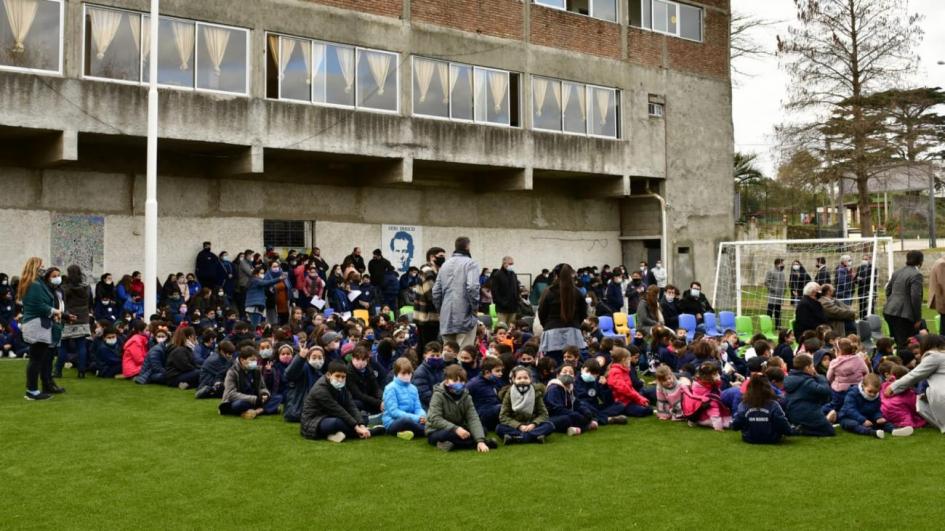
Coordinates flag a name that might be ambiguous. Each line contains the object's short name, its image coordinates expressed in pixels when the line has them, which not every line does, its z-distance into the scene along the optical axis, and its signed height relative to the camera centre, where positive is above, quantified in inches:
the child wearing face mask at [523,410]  399.5 -51.6
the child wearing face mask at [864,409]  411.2 -54.4
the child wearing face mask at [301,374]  441.7 -38.9
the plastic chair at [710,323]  750.5 -30.0
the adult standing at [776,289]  914.1 -4.4
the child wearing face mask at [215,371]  516.1 -43.5
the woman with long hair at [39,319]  478.6 -13.4
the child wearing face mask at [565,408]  419.2 -53.5
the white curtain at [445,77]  1006.4 +218.5
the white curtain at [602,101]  1151.6 +219.3
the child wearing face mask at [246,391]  455.2 -48.4
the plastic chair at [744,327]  791.7 -35.0
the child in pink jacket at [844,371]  447.2 -41.1
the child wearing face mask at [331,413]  396.2 -51.2
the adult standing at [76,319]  566.8 -16.8
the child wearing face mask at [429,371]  451.8 -39.2
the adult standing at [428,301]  526.3 -7.1
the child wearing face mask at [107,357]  607.5 -41.0
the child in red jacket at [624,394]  465.4 -51.8
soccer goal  872.9 +9.2
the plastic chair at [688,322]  761.6 -28.9
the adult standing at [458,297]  501.4 -4.8
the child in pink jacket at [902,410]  413.1 -54.0
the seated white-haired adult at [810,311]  593.6 -16.6
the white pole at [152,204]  704.4 +64.4
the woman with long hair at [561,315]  504.1 -14.9
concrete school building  804.6 +154.5
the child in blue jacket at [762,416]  386.9 -52.3
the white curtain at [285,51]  893.8 +219.7
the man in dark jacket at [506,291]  690.2 -2.7
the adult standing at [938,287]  588.7 -2.7
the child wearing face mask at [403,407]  410.0 -51.5
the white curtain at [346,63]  933.8 +217.4
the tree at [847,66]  1514.5 +345.8
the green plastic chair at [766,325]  797.2 -33.4
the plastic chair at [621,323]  803.4 -31.1
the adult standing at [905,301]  585.3 -11.0
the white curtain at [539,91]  1085.8 +219.6
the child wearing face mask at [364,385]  445.5 -45.0
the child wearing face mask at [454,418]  378.0 -52.2
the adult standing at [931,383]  404.8 -42.1
